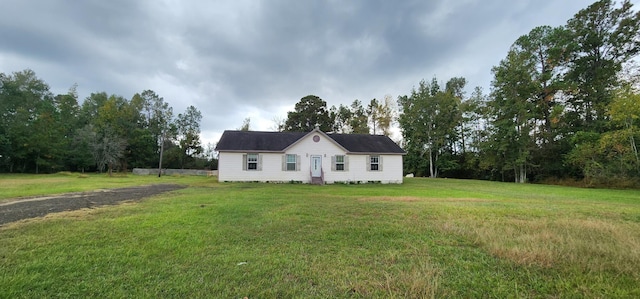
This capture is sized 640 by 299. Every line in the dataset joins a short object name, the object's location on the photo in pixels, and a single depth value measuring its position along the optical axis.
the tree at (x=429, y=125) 31.72
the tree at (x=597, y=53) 21.39
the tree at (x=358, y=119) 38.34
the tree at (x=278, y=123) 42.59
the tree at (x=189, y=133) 40.00
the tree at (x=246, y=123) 44.22
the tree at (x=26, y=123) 28.28
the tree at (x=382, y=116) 37.02
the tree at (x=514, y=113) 24.39
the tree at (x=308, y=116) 41.44
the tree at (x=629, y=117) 16.86
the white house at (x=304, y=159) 19.22
